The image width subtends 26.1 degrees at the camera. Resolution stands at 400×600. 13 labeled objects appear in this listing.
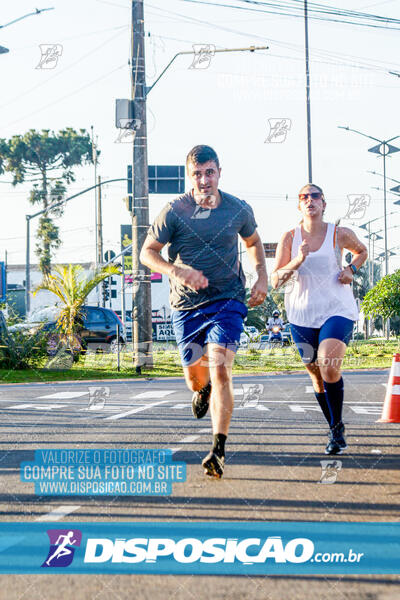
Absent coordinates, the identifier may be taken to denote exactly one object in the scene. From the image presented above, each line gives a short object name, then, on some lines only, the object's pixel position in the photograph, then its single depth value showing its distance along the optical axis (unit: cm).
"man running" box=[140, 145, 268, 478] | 500
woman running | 584
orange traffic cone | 898
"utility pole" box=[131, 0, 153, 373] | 1573
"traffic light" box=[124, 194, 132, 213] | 1781
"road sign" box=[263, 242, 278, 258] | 926
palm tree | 2195
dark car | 2289
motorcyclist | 2716
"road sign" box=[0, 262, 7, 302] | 2344
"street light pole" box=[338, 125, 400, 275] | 2756
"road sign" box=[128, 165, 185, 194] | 1648
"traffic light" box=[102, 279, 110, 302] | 4369
